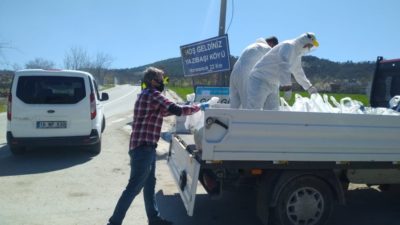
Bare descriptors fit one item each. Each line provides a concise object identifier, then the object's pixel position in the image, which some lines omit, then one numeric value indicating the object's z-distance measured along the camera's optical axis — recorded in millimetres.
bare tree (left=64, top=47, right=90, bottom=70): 79062
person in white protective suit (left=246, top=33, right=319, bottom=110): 5406
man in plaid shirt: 4203
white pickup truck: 3945
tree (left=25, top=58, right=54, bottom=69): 67300
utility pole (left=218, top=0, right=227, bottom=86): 10625
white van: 7914
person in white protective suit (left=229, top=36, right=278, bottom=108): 5938
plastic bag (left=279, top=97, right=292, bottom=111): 5865
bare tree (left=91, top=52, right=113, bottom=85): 90875
